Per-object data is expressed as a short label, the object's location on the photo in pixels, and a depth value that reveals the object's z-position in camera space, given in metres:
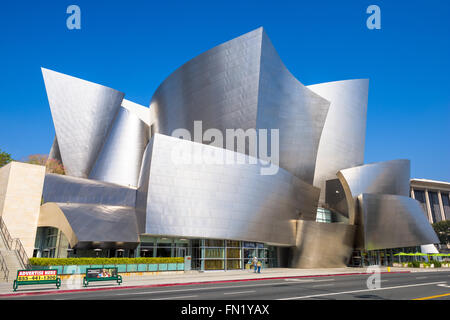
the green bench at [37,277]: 15.40
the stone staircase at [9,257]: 19.73
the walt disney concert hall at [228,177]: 28.30
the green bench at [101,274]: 17.20
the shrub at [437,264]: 42.53
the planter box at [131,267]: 21.40
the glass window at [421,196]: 108.62
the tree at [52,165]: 46.96
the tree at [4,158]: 47.94
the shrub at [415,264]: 40.69
